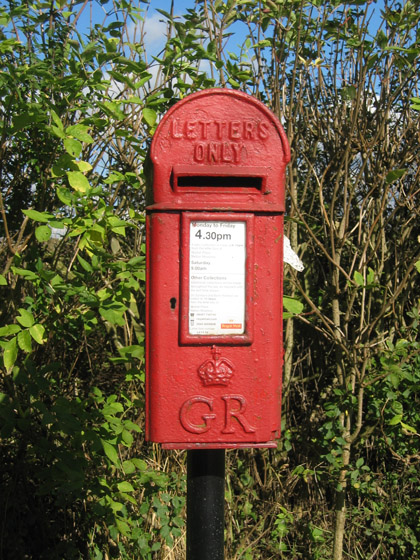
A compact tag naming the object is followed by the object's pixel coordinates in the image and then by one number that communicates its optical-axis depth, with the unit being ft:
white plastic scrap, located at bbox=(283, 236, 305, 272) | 6.76
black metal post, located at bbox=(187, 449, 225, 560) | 6.14
